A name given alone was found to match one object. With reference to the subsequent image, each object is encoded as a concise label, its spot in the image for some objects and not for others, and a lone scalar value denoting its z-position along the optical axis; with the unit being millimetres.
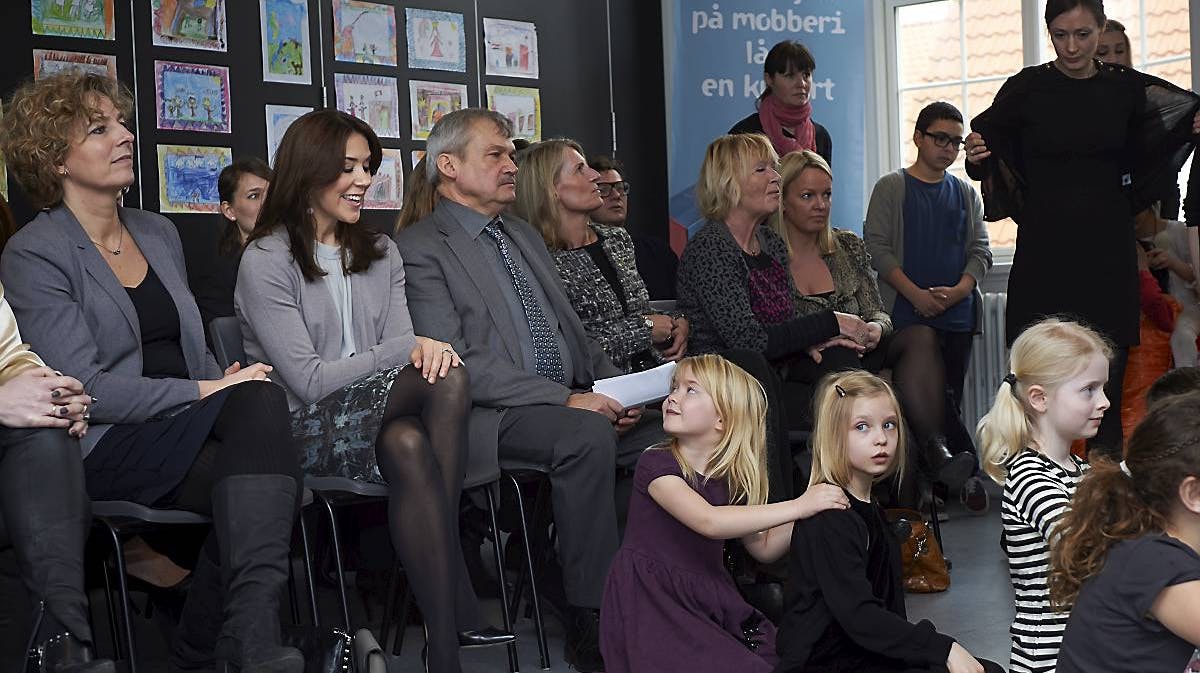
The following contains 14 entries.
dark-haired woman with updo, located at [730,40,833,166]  5809
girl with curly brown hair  1853
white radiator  6453
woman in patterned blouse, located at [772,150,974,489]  4738
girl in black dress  2459
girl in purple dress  2850
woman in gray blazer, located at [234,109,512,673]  3100
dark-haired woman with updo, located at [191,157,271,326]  5095
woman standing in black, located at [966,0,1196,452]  4363
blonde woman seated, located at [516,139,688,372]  4125
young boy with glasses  5738
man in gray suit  3383
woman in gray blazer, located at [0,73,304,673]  2836
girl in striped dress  2486
